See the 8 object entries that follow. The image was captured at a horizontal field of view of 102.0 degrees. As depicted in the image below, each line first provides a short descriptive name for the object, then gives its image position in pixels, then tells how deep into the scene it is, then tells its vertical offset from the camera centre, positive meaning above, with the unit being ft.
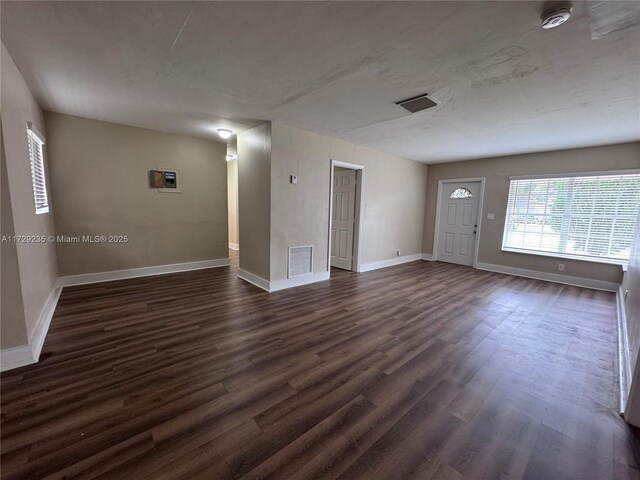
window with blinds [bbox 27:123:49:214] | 8.90 +1.05
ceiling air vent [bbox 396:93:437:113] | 9.31 +3.95
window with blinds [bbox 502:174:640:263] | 14.40 -0.12
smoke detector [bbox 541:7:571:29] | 5.09 +3.93
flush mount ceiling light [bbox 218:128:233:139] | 14.28 +3.95
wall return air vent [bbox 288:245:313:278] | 14.05 -3.04
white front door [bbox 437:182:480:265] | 20.22 -0.92
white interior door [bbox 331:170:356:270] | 17.88 -0.75
